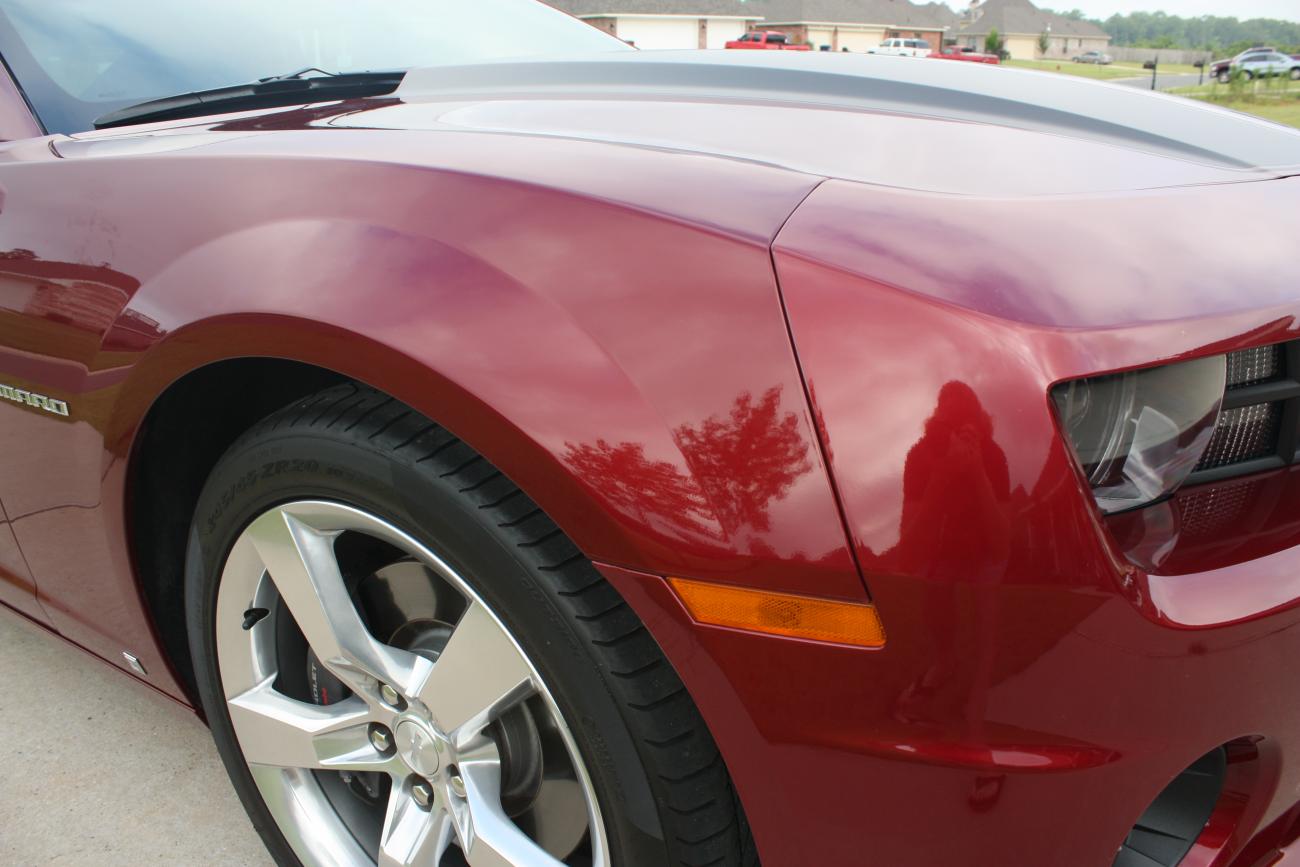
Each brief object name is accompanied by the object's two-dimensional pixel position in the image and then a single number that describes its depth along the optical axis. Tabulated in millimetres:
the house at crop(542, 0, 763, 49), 43406
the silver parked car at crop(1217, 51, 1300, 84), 41156
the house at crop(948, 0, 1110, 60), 90812
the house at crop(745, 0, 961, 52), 60531
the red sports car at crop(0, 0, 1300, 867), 915
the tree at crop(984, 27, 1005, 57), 75750
